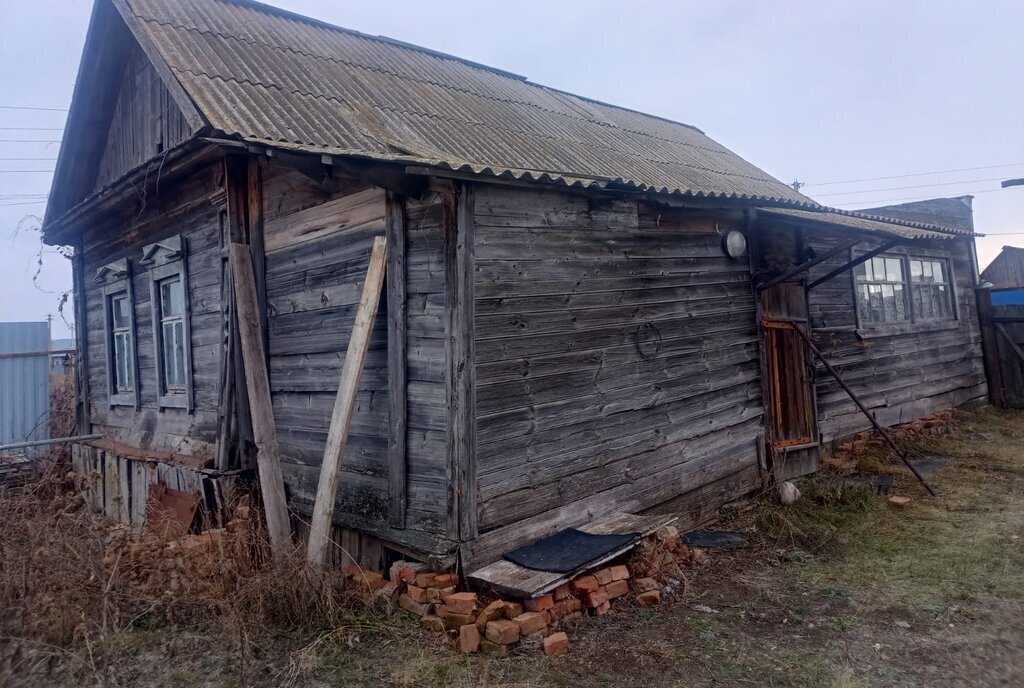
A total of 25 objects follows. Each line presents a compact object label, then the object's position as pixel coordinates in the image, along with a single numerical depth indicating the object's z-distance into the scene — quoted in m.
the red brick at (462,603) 4.28
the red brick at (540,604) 4.39
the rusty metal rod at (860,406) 7.42
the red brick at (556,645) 4.11
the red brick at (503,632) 4.13
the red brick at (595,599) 4.69
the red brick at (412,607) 4.50
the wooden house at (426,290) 4.86
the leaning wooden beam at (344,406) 4.91
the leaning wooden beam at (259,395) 5.50
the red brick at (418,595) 4.55
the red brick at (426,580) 4.58
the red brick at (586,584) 4.68
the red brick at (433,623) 4.31
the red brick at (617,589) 4.86
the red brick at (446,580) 4.54
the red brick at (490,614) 4.23
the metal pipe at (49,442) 7.18
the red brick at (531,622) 4.25
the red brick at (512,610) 4.30
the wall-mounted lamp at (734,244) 7.20
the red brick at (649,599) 4.86
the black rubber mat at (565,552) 4.66
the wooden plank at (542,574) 4.33
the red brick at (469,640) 4.12
